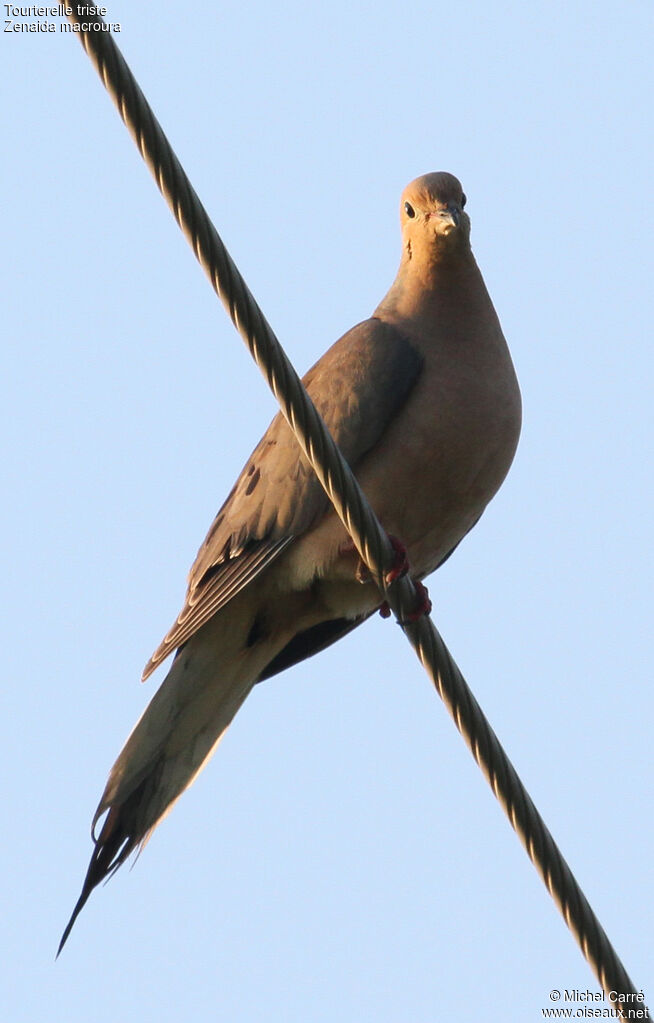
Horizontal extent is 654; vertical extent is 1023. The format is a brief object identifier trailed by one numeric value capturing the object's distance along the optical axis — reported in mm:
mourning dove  10961
